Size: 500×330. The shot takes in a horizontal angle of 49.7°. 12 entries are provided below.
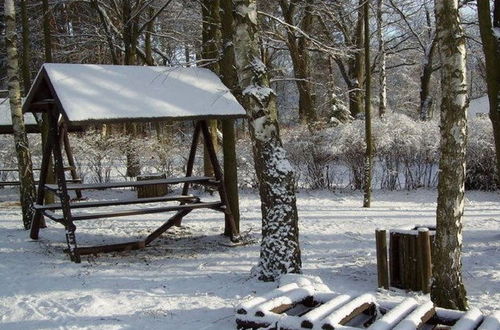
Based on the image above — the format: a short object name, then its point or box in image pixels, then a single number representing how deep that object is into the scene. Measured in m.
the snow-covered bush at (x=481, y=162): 15.20
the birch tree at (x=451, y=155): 5.10
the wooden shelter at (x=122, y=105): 7.49
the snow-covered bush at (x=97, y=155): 17.14
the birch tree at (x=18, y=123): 9.71
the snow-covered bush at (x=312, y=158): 16.00
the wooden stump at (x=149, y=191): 14.86
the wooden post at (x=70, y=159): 12.60
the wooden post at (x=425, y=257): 6.64
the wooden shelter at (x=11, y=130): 13.21
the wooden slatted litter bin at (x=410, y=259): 6.68
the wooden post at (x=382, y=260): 6.84
